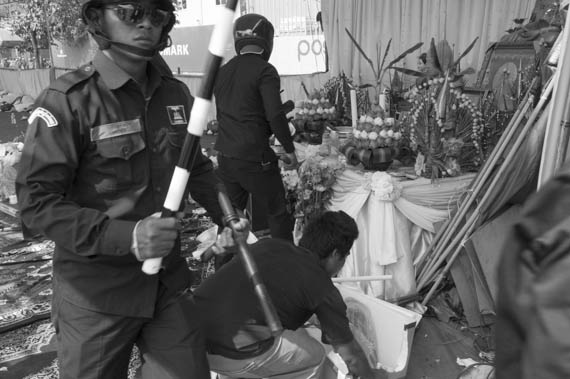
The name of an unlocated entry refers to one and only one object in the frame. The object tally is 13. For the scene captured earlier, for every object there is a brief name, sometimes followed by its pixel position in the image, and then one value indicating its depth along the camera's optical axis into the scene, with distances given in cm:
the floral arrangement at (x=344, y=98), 539
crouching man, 225
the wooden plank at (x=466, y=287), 345
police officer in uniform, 160
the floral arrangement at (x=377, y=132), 376
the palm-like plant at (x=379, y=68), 494
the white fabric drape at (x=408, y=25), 492
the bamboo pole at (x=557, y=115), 195
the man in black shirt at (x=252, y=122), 378
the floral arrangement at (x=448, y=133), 357
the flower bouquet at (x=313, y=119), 507
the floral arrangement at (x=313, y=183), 396
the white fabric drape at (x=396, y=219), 357
